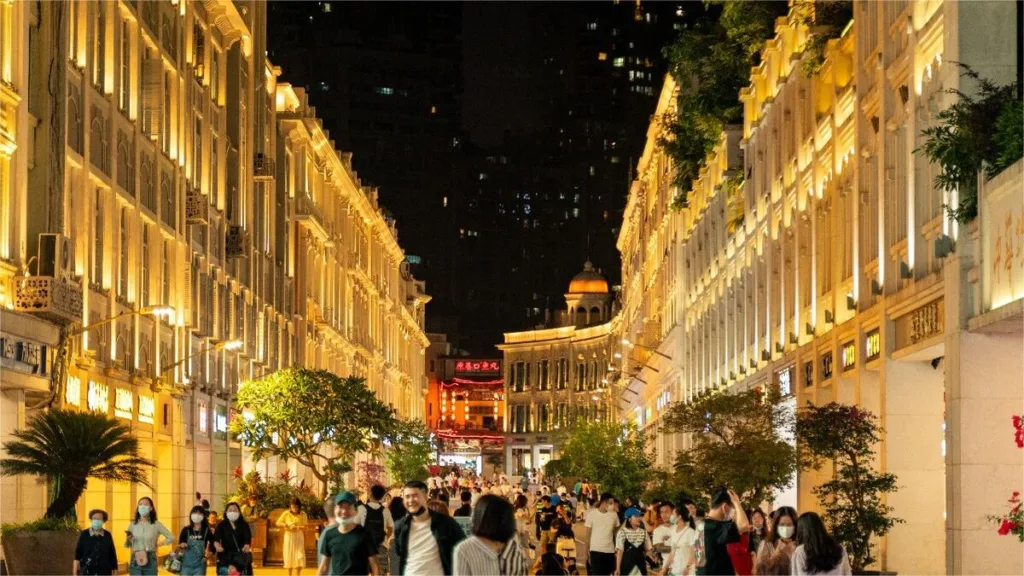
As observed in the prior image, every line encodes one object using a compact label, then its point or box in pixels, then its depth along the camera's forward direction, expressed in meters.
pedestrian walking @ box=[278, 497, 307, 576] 35.41
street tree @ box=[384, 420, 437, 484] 83.23
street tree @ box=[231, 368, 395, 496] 53.09
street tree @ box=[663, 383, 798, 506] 36.84
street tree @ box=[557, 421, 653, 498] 66.88
